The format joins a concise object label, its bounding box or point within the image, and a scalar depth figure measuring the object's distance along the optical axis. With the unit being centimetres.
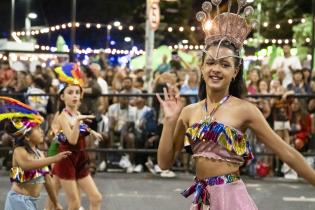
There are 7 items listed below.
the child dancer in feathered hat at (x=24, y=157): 495
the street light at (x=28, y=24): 2575
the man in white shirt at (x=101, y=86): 1005
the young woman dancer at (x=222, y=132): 341
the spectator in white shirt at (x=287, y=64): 1145
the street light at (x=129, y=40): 2985
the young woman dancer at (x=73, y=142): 598
